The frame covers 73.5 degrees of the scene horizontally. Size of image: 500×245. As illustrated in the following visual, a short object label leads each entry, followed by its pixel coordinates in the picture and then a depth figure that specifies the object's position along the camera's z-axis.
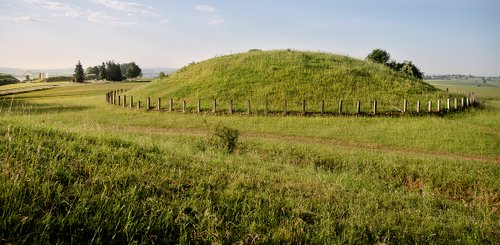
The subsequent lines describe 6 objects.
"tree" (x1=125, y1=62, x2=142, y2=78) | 160.38
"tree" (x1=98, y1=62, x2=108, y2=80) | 132.12
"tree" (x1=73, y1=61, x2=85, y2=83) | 118.12
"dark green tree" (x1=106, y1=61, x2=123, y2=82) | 132.50
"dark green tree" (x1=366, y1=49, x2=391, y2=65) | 92.44
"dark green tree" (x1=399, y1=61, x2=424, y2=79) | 81.39
